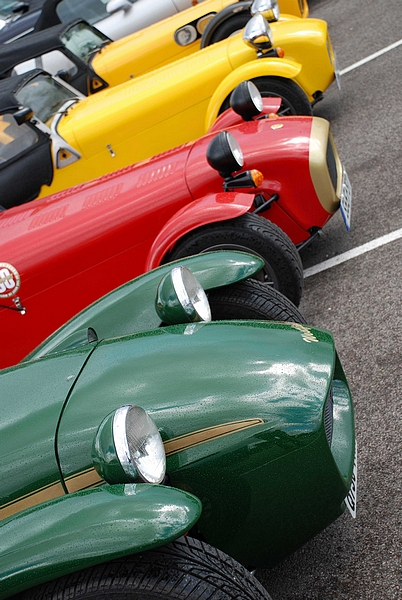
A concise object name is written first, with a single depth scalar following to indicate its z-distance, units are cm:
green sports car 180
